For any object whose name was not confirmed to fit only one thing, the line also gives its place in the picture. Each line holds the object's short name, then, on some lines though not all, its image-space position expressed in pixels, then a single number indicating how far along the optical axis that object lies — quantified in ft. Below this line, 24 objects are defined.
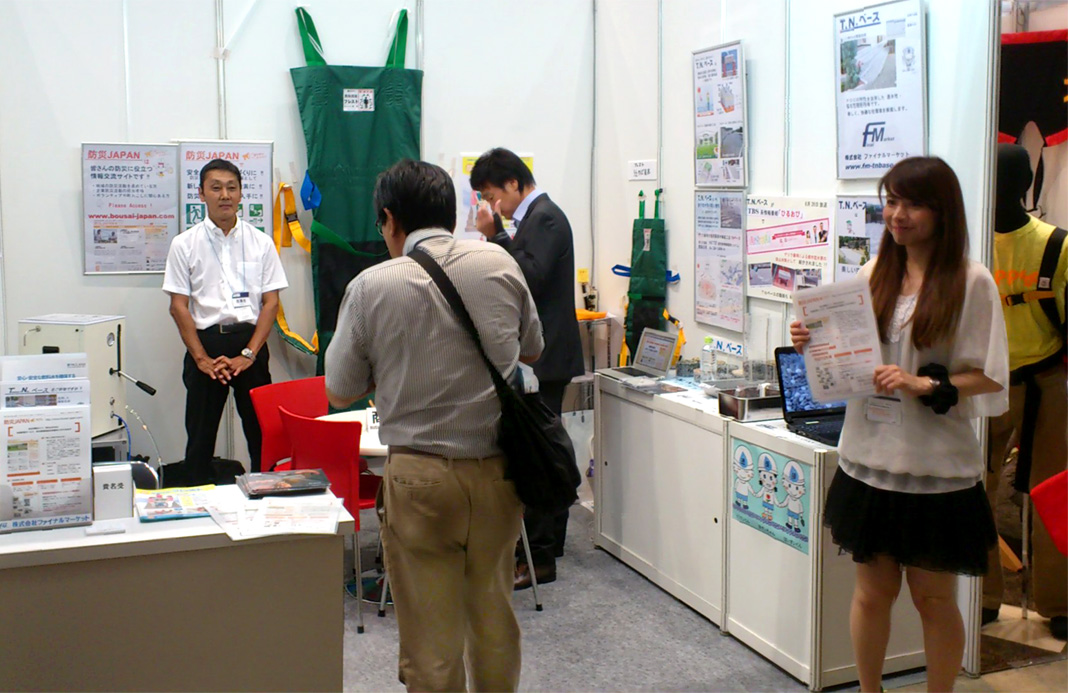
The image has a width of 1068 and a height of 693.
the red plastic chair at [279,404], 13.15
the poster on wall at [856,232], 11.71
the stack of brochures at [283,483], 8.18
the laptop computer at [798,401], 11.30
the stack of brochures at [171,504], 7.61
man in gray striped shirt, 7.89
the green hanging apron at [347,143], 17.01
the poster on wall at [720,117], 14.19
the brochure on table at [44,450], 7.07
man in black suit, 13.12
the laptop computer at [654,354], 14.02
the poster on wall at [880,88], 11.03
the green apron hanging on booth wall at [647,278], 16.42
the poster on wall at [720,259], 14.38
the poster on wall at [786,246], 12.71
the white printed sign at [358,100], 17.17
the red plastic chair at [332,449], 11.75
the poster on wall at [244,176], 16.57
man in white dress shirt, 15.43
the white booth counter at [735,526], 10.60
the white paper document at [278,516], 7.45
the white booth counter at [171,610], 6.95
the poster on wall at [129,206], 16.19
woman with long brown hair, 8.52
